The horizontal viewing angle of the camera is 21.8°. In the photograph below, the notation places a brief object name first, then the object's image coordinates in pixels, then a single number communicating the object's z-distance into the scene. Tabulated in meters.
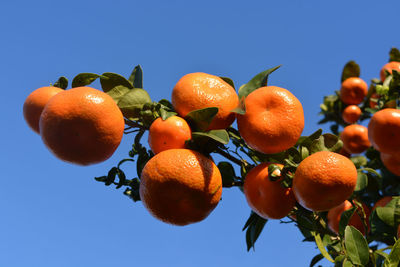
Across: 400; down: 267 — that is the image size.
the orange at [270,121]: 0.82
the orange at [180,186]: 0.79
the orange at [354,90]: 1.43
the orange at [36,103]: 0.84
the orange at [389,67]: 1.36
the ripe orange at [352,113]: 1.45
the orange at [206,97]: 0.82
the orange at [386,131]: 1.03
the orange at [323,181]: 0.80
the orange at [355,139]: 1.33
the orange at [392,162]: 1.08
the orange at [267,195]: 0.82
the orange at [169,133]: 0.80
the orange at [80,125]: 0.79
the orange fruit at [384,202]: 1.00
